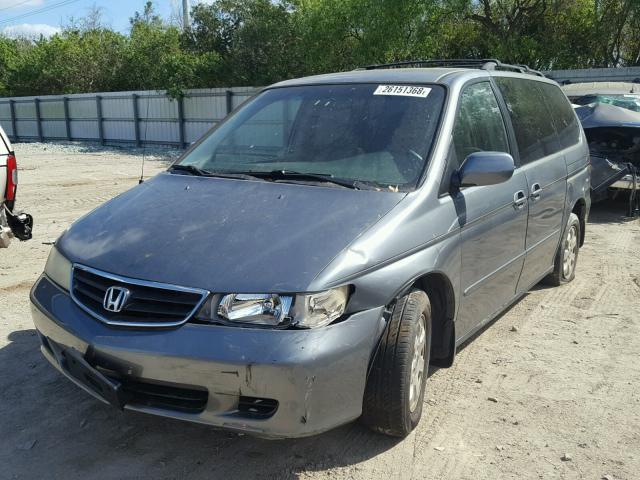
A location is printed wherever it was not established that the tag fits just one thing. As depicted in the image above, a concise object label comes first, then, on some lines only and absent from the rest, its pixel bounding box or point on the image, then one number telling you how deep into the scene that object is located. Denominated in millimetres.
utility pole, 38844
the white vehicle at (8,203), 5926
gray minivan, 2623
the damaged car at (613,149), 9078
